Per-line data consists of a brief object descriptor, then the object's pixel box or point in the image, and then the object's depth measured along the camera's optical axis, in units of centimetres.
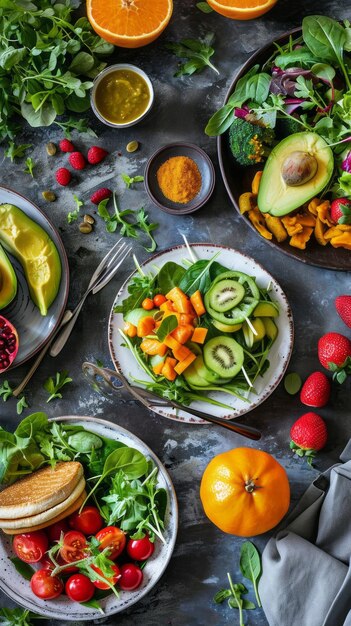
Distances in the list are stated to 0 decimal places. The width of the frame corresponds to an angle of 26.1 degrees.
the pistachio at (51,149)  226
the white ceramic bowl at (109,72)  219
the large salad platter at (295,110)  203
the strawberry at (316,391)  210
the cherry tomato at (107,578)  200
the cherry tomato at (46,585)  204
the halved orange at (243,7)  208
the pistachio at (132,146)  224
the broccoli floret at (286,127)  208
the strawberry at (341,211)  202
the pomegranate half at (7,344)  208
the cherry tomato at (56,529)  209
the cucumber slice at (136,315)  211
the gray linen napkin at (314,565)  197
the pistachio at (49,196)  226
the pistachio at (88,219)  224
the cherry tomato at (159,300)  212
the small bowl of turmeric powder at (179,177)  219
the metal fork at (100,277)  220
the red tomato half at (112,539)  203
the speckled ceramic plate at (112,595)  205
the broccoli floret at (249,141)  205
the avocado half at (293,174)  200
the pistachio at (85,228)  224
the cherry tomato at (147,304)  212
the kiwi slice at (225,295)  206
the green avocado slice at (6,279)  207
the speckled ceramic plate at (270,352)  211
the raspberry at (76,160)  223
